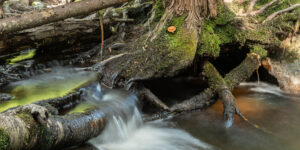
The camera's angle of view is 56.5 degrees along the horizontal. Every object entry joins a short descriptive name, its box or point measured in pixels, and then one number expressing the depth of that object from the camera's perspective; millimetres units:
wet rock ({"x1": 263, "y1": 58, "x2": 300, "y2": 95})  7211
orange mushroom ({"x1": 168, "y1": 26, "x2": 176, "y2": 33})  5552
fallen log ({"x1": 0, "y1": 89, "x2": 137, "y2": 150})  2580
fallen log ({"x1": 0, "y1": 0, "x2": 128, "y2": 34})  4367
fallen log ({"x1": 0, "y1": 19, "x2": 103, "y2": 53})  5652
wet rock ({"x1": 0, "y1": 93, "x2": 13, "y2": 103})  4339
